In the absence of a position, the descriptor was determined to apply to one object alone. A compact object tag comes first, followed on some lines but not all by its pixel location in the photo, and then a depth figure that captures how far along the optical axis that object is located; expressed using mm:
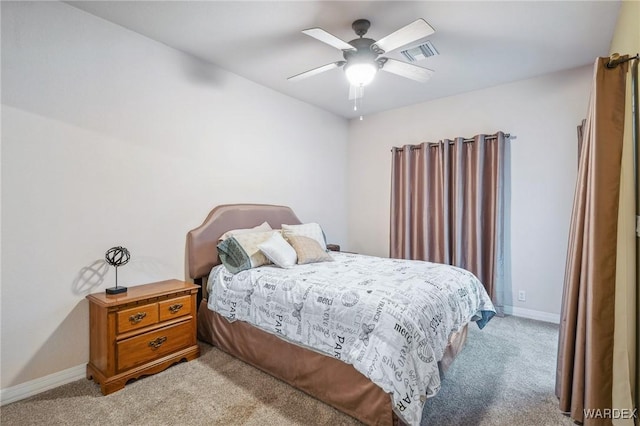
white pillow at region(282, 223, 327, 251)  3248
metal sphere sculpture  2343
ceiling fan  2032
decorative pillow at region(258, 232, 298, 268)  2762
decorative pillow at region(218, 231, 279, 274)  2746
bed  1636
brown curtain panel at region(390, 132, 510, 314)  3576
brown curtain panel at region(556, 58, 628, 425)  1625
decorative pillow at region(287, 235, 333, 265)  2936
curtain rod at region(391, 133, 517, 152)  3592
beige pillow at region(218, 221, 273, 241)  3043
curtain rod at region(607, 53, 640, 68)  1617
